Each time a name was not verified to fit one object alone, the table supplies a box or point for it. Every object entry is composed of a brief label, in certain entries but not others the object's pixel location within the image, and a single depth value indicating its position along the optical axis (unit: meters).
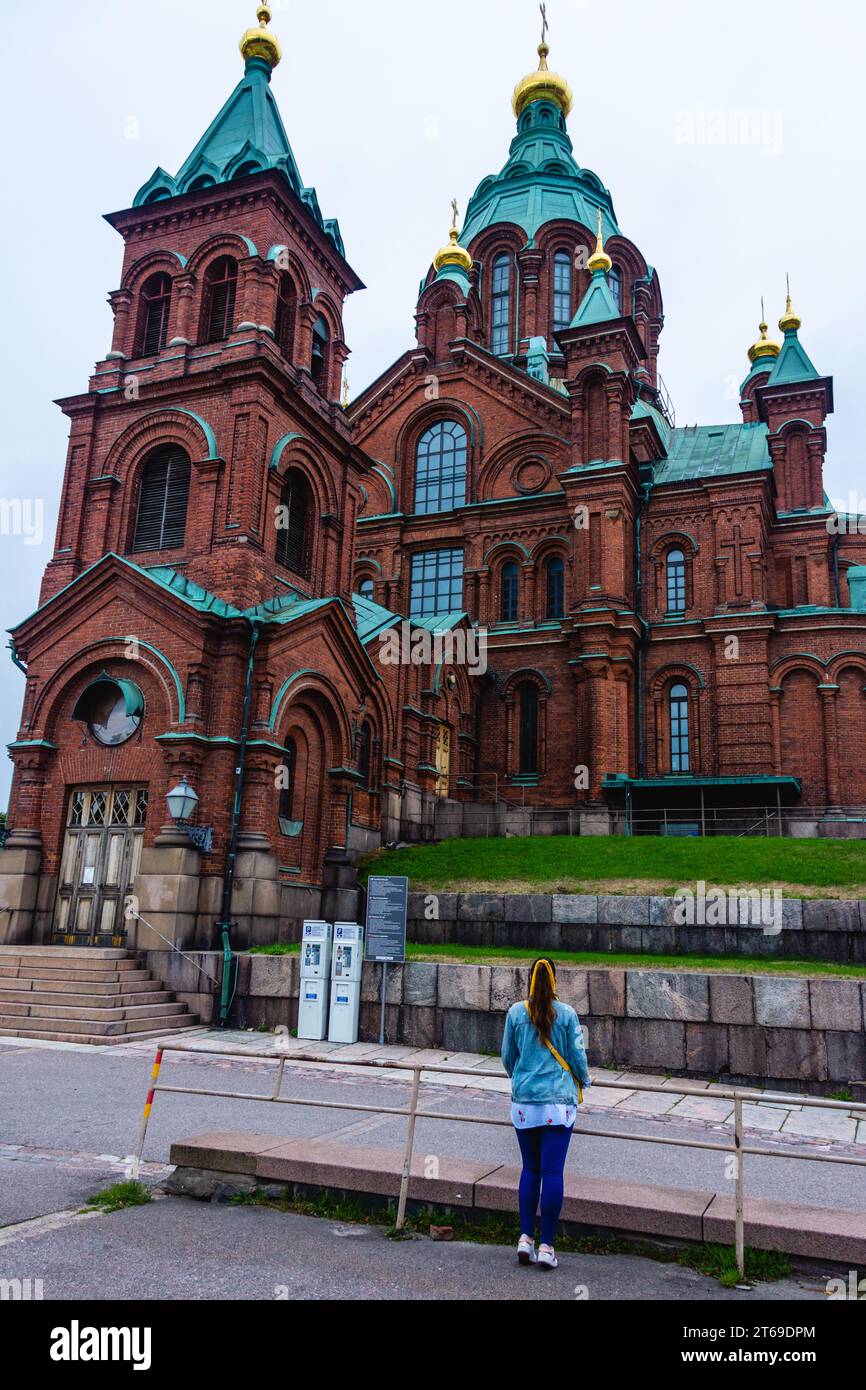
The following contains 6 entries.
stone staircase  15.72
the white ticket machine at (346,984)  15.73
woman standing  6.10
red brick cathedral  20.19
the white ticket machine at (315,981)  15.92
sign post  15.79
